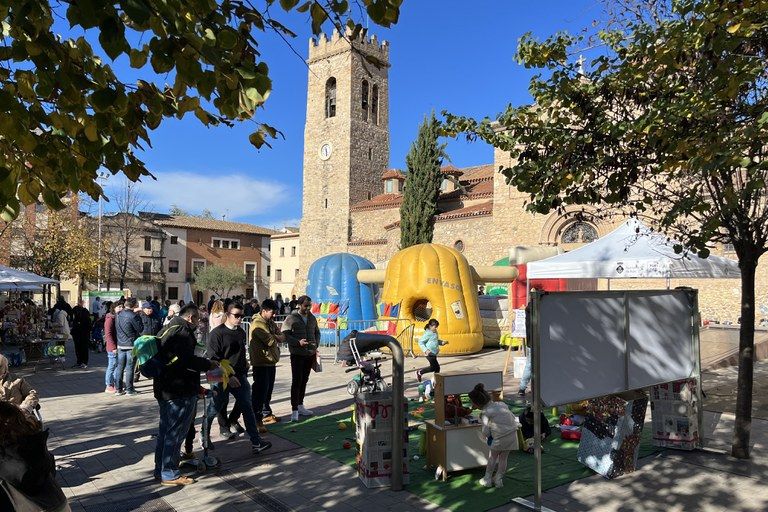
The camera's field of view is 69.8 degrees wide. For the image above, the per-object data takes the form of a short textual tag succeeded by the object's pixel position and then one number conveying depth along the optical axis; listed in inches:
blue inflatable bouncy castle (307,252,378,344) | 769.6
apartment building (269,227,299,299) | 2036.2
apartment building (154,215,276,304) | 2026.3
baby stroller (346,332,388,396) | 226.1
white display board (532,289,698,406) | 194.5
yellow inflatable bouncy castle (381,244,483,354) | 600.1
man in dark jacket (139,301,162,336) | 401.7
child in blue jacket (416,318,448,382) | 395.5
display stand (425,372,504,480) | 218.7
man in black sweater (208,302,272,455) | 248.4
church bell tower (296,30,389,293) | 1665.8
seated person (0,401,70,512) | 109.0
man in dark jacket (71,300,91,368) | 524.7
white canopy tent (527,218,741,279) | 367.9
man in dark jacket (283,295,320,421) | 309.1
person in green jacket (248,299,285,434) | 283.7
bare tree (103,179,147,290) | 1730.2
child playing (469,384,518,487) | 204.8
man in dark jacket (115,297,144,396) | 374.0
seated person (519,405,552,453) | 251.3
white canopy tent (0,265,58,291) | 545.3
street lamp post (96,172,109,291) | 1337.1
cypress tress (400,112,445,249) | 1387.8
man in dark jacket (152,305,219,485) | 209.8
